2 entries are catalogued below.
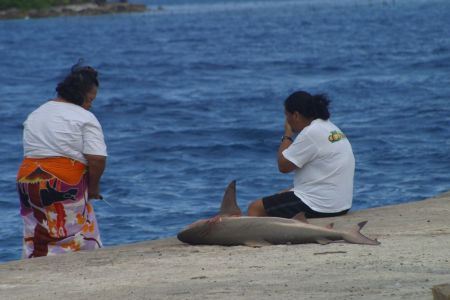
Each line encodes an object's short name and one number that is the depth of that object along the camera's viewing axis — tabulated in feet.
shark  53.21
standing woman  54.44
